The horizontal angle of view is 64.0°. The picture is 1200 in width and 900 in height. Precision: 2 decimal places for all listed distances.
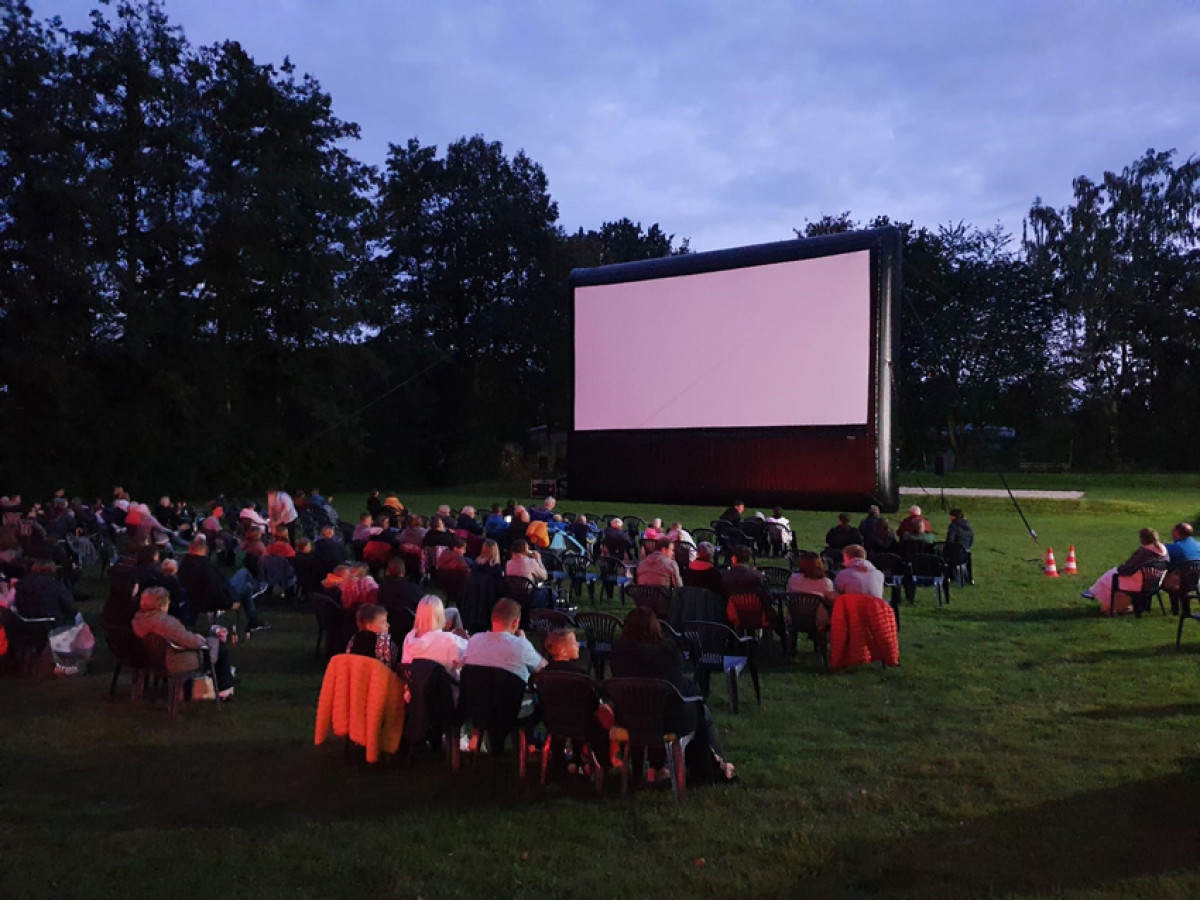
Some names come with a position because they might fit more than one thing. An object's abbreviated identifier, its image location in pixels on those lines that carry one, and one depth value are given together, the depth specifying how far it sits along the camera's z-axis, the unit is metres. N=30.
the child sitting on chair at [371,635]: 5.18
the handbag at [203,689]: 6.34
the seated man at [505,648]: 4.95
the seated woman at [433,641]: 5.15
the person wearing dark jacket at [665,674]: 4.65
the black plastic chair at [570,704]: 4.61
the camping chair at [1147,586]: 8.85
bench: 37.31
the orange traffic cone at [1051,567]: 12.03
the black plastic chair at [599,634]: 6.62
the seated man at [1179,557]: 8.59
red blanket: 7.12
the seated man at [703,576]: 7.93
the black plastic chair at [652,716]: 4.45
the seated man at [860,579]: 7.37
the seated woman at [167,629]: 6.09
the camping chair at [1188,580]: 8.41
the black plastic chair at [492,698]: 4.91
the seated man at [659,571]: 8.05
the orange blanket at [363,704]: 4.99
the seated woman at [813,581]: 7.52
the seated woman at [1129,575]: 8.84
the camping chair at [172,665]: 6.04
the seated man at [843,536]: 10.38
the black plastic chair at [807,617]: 7.45
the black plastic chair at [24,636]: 7.12
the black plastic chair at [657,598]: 7.87
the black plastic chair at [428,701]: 4.96
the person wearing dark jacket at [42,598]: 7.10
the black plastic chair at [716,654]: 6.07
